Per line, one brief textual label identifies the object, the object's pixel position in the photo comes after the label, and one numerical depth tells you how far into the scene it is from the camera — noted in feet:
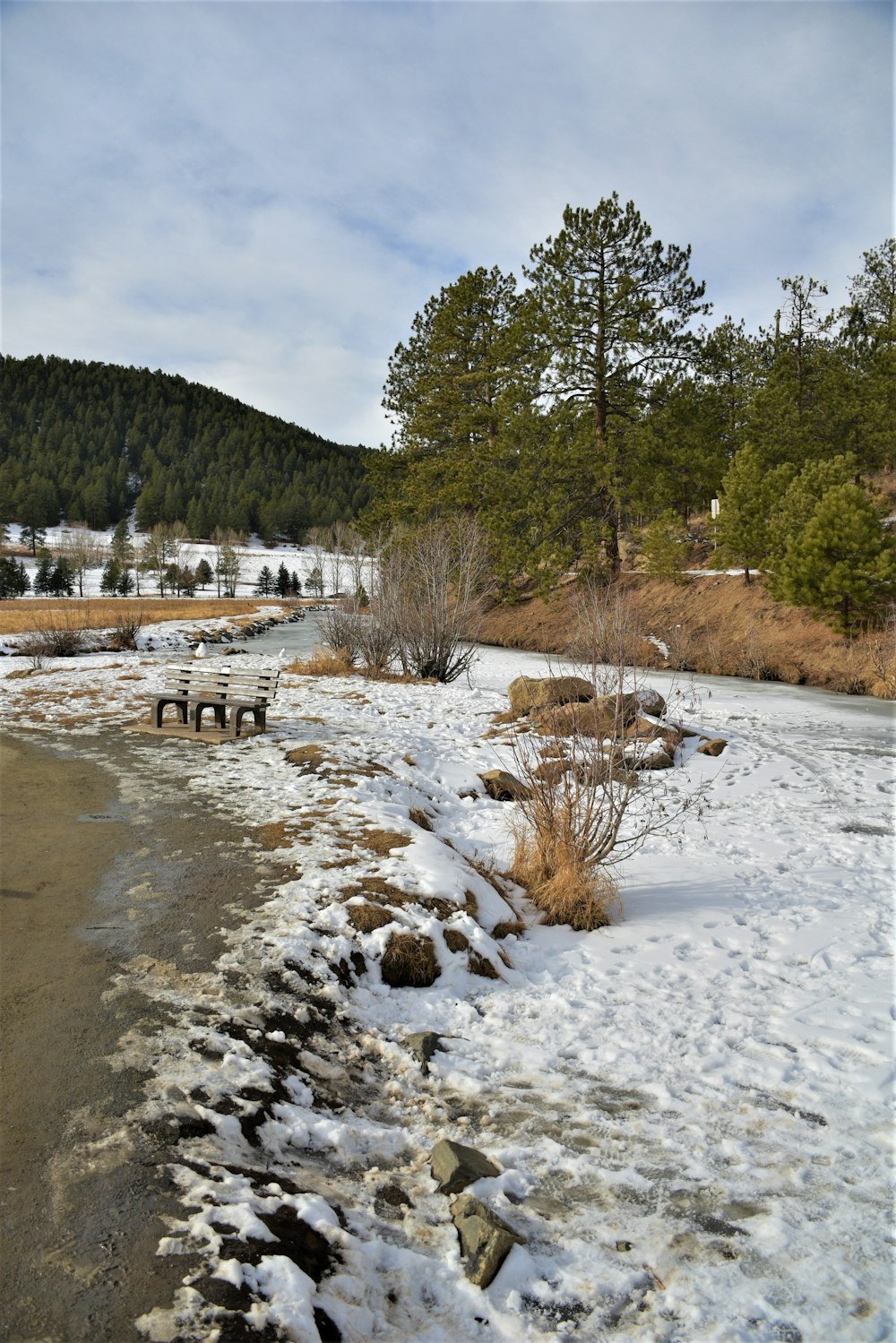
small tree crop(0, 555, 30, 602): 191.24
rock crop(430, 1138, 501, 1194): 10.03
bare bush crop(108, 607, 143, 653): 86.38
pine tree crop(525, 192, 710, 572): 81.15
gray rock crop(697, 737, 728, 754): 36.27
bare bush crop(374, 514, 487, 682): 58.75
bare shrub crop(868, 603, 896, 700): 54.80
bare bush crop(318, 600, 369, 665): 62.54
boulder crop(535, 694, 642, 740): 20.43
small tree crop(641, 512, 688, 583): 83.41
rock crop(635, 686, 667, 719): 41.75
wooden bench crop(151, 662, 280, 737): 33.65
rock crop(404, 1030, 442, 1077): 13.13
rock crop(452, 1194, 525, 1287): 8.70
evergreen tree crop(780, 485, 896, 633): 56.49
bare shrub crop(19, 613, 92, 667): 71.61
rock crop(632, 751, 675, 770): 33.68
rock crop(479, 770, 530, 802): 29.10
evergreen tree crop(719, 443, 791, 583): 70.08
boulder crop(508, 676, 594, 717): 40.47
